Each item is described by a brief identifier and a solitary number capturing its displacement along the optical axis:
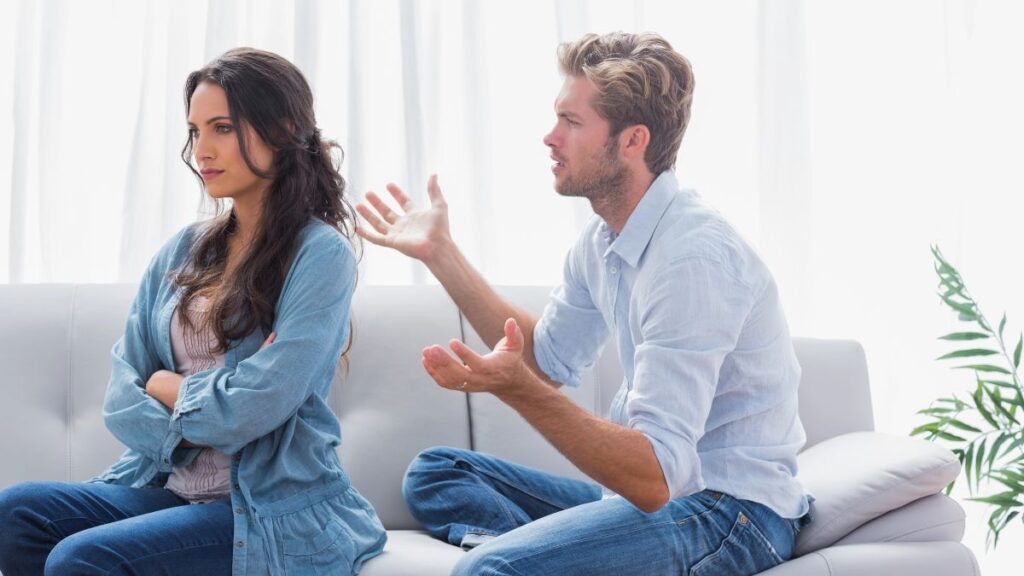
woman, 3.97
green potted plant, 4.73
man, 3.80
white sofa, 4.17
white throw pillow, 4.09
